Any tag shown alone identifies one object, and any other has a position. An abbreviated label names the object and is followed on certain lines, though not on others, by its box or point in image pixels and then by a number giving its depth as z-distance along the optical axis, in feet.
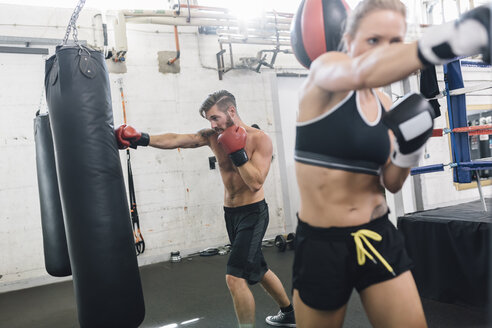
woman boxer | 3.59
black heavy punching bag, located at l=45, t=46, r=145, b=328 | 5.27
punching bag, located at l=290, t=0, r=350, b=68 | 4.52
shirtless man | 6.70
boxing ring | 7.59
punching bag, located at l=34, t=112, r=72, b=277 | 8.14
